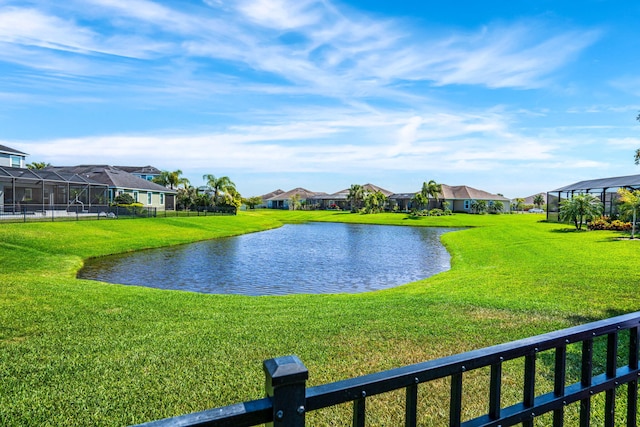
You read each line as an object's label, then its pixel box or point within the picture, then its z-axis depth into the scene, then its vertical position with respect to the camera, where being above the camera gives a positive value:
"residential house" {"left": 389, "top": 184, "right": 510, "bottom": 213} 82.25 +1.19
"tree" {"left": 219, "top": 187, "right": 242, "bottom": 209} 62.73 +0.66
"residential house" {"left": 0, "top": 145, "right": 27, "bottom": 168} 40.88 +4.59
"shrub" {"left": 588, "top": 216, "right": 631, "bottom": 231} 30.55 -1.54
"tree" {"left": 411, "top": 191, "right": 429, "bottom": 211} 75.06 +0.64
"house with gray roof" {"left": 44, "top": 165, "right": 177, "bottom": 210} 46.94 +1.78
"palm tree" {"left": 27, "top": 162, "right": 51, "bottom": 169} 66.66 +5.95
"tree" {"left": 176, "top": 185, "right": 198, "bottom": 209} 62.09 +0.52
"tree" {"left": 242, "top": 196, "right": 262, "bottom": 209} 89.75 +0.21
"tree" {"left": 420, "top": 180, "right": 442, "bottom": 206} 77.19 +2.87
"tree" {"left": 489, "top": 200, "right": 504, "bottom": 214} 78.62 -0.59
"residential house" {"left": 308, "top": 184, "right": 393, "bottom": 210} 97.75 +0.42
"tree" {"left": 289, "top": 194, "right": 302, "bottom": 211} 100.06 -0.17
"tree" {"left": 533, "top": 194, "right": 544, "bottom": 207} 113.50 +1.25
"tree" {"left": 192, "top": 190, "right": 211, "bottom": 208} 61.53 +0.24
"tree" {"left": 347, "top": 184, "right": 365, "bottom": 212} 86.88 +1.71
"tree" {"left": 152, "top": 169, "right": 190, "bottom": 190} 66.31 +3.71
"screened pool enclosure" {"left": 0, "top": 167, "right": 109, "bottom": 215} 33.33 +0.97
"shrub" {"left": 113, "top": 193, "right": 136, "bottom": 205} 44.84 +0.20
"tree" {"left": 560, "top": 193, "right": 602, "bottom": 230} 31.55 -0.27
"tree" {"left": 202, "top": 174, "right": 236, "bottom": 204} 66.31 +3.10
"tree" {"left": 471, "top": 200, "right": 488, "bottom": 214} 76.94 -0.61
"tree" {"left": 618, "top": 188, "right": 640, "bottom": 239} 26.13 +0.21
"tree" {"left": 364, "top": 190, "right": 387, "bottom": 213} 80.81 +0.21
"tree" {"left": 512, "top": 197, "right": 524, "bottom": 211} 98.40 -0.19
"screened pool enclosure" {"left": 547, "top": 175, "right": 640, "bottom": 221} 35.69 +1.46
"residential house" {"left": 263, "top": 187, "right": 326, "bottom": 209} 105.37 +0.60
